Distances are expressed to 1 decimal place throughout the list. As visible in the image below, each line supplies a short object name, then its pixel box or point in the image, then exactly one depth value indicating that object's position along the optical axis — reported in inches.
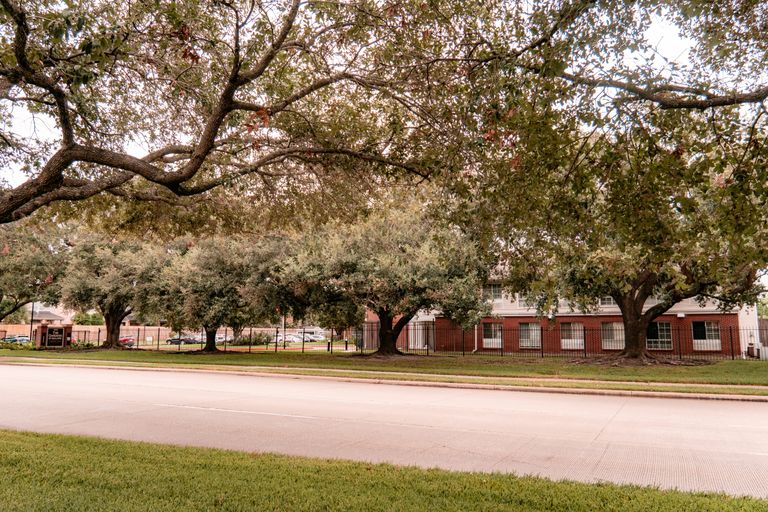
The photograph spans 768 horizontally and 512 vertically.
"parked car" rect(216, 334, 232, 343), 2467.4
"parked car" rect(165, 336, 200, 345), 2333.9
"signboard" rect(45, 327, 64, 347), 1679.4
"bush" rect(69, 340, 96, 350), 1646.2
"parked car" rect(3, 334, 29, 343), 2491.4
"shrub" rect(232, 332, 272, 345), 2060.0
